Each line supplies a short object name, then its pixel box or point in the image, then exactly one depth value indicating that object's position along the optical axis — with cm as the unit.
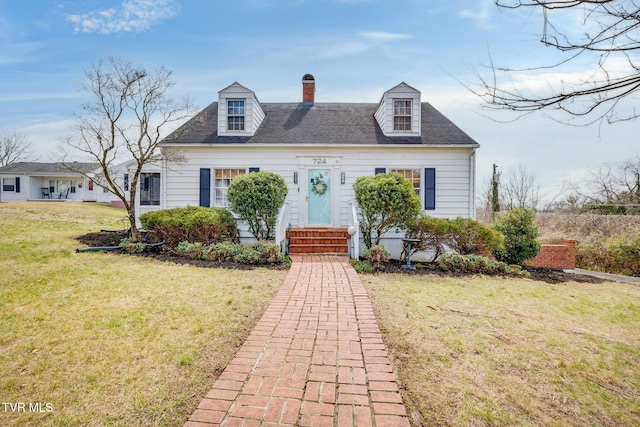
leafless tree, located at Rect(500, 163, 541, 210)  1998
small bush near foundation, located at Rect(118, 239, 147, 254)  847
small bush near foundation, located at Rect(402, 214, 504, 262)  819
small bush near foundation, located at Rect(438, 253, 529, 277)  783
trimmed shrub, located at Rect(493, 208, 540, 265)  867
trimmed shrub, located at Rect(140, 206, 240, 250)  838
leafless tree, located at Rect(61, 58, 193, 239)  941
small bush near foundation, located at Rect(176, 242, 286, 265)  764
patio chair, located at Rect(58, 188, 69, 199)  3057
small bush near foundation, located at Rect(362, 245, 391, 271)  777
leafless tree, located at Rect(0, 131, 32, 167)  3581
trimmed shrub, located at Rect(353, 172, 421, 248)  775
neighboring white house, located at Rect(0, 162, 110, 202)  2920
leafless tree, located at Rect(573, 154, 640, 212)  1611
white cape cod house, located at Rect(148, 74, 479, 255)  1047
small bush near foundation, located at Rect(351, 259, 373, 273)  727
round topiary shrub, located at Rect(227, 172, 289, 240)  840
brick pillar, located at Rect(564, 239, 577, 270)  1060
